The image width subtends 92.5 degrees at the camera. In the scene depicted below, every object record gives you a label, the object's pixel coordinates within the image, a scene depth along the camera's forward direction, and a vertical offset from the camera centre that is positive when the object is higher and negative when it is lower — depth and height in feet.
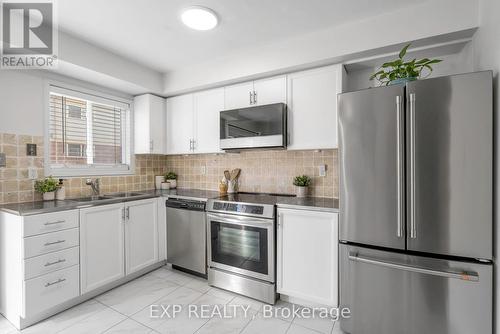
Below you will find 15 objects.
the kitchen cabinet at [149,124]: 10.37 +1.89
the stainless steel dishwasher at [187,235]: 8.63 -2.56
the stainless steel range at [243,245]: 7.21 -2.53
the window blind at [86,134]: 8.41 +1.31
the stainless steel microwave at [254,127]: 7.81 +1.36
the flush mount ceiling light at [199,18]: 6.09 +3.97
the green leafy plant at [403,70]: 5.55 +2.26
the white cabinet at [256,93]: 8.18 +2.67
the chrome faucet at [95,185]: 8.94 -0.66
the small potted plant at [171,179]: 11.68 -0.58
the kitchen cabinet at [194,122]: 9.62 +1.94
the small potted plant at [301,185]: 8.38 -0.64
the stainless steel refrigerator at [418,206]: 4.66 -0.85
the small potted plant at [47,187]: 7.59 -0.64
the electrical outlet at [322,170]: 8.41 -0.12
